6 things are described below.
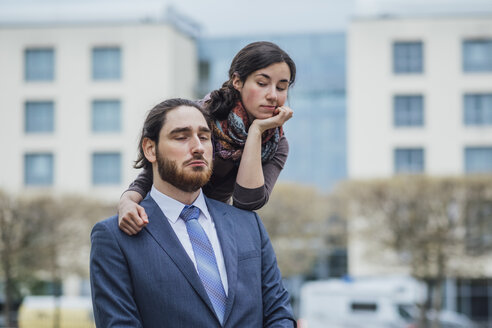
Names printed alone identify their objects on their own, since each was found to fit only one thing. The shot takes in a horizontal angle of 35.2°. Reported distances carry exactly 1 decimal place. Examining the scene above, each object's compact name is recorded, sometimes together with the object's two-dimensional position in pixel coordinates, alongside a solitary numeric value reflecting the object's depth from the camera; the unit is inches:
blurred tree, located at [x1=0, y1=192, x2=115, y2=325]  1076.5
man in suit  118.8
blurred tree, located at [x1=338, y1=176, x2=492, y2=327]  1112.2
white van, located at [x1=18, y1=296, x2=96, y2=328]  1081.4
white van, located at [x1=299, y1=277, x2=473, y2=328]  999.6
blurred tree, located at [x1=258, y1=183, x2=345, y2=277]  1284.4
